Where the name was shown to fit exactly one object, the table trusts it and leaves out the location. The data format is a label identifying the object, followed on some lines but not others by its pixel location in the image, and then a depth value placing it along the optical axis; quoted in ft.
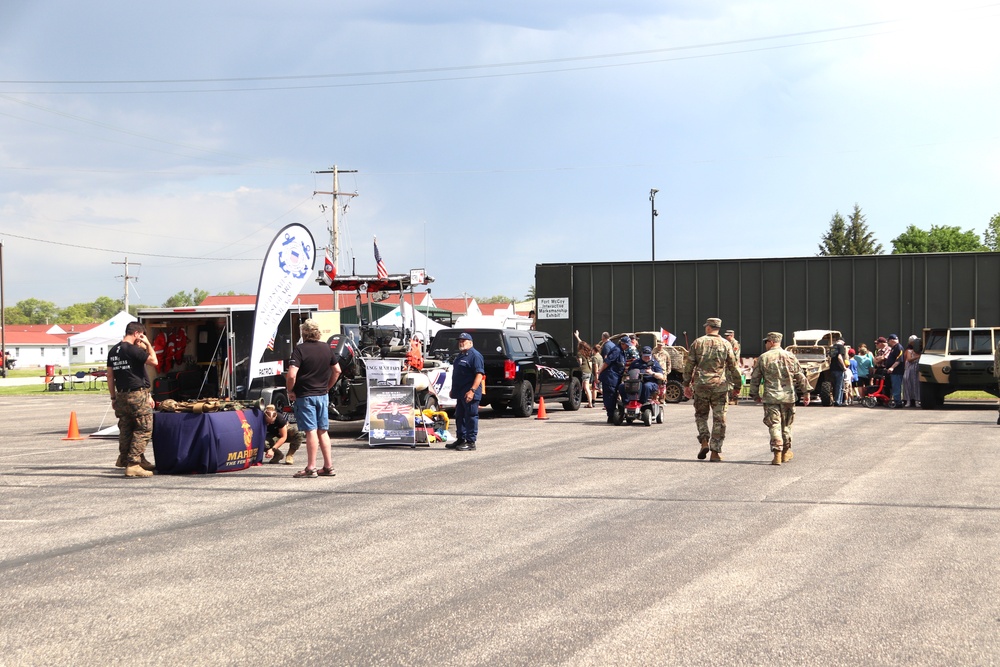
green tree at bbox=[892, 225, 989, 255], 333.62
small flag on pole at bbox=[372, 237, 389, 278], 74.30
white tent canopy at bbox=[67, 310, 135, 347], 119.65
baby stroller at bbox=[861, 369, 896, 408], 87.45
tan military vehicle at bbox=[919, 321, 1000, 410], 79.82
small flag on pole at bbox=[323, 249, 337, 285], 66.64
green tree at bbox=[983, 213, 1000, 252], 347.97
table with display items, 39.60
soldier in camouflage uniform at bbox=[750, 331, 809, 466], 43.01
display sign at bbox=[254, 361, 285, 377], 56.18
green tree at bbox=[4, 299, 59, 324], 638.53
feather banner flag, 53.57
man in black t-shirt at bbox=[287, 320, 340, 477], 38.58
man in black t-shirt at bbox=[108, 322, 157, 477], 38.75
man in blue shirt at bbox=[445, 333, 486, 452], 48.73
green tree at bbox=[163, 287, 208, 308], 513.86
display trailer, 59.88
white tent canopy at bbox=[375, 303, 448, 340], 77.82
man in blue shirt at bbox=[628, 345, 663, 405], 63.87
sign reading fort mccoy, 112.68
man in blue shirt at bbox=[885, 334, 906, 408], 85.20
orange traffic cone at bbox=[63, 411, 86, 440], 56.44
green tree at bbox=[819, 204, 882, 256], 345.92
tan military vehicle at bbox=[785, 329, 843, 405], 86.84
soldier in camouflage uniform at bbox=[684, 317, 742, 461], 44.55
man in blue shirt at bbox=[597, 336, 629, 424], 65.21
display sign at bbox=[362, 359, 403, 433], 52.11
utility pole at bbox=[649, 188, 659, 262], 203.74
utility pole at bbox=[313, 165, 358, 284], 179.11
